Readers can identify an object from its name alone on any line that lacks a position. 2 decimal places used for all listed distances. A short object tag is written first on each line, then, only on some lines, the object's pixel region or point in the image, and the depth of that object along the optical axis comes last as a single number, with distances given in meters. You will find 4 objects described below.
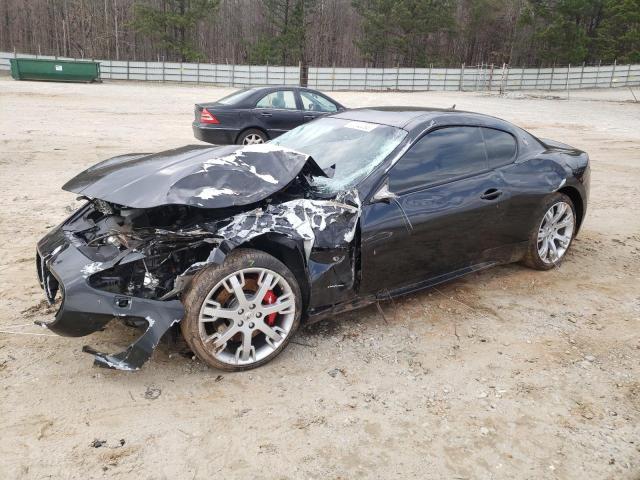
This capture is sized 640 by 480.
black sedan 9.70
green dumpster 29.52
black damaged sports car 2.89
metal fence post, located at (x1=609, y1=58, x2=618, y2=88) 39.59
